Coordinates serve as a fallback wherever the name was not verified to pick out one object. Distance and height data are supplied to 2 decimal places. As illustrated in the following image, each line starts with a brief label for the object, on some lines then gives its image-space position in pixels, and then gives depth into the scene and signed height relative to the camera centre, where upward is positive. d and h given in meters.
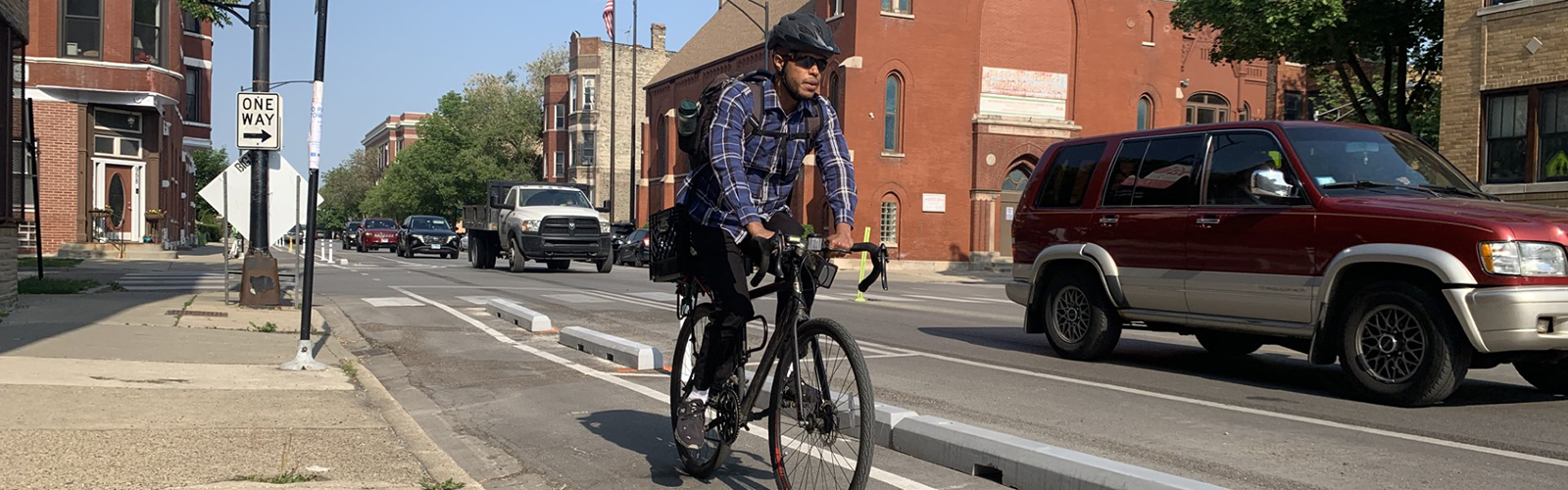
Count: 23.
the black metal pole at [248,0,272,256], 15.45 +1.77
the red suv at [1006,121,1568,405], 7.30 -0.13
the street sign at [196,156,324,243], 14.38 +0.24
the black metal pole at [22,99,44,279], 15.66 +0.71
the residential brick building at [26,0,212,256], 31.42 +2.66
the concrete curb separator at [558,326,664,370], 9.85 -1.03
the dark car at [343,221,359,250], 70.88 -0.90
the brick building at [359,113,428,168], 128.00 +8.59
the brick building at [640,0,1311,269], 44.22 +4.65
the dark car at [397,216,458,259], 46.84 -0.69
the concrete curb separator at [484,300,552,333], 13.18 -1.03
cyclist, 4.95 +0.21
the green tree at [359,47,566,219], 83.88 +4.75
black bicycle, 4.38 -0.61
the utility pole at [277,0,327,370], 9.44 +0.18
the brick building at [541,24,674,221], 77.75 +6.71
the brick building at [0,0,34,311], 13.65 +0.71
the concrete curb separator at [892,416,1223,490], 5.05 -0.98
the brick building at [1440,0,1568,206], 21.36 +2.51
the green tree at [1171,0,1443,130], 27.17 +4.44
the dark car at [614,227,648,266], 41.09 -0.90
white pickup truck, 28.89 -0.11
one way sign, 13.24 +0.99
